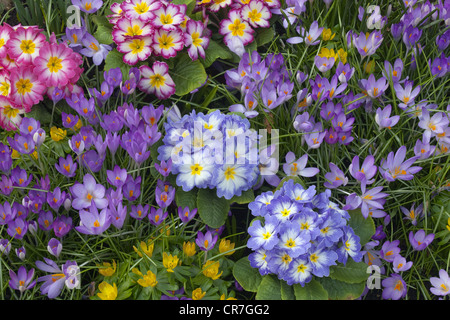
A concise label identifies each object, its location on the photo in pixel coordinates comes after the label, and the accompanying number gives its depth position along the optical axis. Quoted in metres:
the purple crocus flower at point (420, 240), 1.01
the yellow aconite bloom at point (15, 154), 1.05
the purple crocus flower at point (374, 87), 1.07
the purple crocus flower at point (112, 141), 1.02
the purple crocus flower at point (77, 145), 1.01
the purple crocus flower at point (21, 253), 0.98
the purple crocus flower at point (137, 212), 0.99
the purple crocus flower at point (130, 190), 1.00
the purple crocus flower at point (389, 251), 1.01
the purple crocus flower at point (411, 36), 1.11
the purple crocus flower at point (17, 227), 0.98
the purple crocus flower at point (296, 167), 1.04
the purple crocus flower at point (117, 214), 0.97
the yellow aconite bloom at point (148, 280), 0.96
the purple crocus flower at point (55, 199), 0.99
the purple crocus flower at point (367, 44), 1.09
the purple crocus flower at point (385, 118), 1.04
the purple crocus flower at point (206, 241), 0.98
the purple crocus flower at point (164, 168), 1.00
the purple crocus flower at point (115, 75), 1.07
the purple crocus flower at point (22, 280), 0.97
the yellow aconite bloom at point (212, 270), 0.98
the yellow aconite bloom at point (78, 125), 1.07
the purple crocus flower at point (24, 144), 1.01
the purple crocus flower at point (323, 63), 1.09
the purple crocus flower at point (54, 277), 0.97
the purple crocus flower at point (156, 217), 0.99
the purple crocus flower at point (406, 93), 1.07
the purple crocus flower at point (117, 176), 1.00
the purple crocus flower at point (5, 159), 1.00
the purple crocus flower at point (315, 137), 1.04
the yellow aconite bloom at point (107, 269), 0.98
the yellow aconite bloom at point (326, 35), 1.14
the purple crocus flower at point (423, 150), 1.04
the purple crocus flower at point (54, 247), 0.98
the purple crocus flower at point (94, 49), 1.11
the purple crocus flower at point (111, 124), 1.03
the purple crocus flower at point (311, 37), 1.12
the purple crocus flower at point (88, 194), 1.00
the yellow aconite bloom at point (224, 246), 1.01
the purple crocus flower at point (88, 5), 1.12
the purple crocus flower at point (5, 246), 0.98
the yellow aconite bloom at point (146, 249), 0.99
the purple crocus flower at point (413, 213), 1.04
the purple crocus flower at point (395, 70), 1.09
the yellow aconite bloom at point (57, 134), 1.06
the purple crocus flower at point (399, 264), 1.00
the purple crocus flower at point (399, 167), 1.01
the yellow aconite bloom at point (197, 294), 0.97
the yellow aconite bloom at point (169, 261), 0.97
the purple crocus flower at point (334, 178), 1.02
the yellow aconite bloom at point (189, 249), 0.99
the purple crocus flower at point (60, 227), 0.99
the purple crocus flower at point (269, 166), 1.04
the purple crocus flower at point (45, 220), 1.00
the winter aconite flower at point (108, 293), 0.97
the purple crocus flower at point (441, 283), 0.99
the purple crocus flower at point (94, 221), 0.96
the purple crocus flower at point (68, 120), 1.04
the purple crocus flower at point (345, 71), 1.08
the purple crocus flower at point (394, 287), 1.00
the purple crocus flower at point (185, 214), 1.00
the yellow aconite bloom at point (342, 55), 1.11
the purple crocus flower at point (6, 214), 0.98
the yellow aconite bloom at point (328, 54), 1.12
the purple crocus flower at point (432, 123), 1.05
